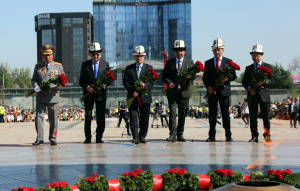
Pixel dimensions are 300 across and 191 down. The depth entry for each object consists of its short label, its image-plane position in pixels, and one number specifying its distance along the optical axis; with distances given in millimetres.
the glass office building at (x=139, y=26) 114000
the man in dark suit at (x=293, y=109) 19838
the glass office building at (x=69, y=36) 122688
